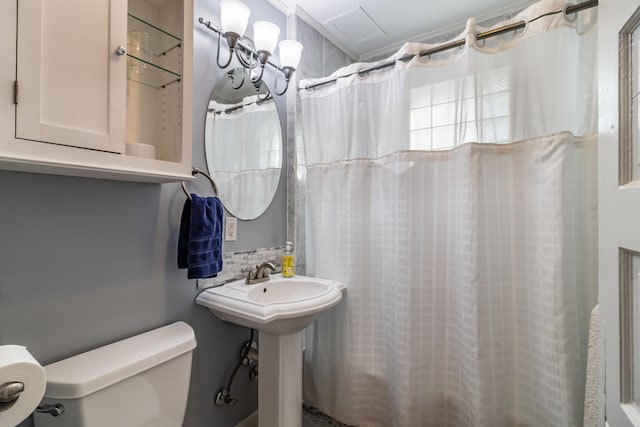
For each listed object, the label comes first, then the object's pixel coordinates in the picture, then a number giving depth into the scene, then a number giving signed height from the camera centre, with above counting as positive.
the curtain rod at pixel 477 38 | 1.03 +0.80
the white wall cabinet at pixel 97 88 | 0.65 +0.37
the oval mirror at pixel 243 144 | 1.37 +0.39
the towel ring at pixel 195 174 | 1.15 +0.15
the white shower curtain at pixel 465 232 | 1.07 -0.07
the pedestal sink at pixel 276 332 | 1.07 -0.50
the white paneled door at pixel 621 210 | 0.44 +0.01
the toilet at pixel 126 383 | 0.74 -0.51
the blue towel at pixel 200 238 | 1.09 -0.09
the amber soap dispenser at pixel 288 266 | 1.56 -0.29
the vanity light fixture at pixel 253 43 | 1.21 +0.87
